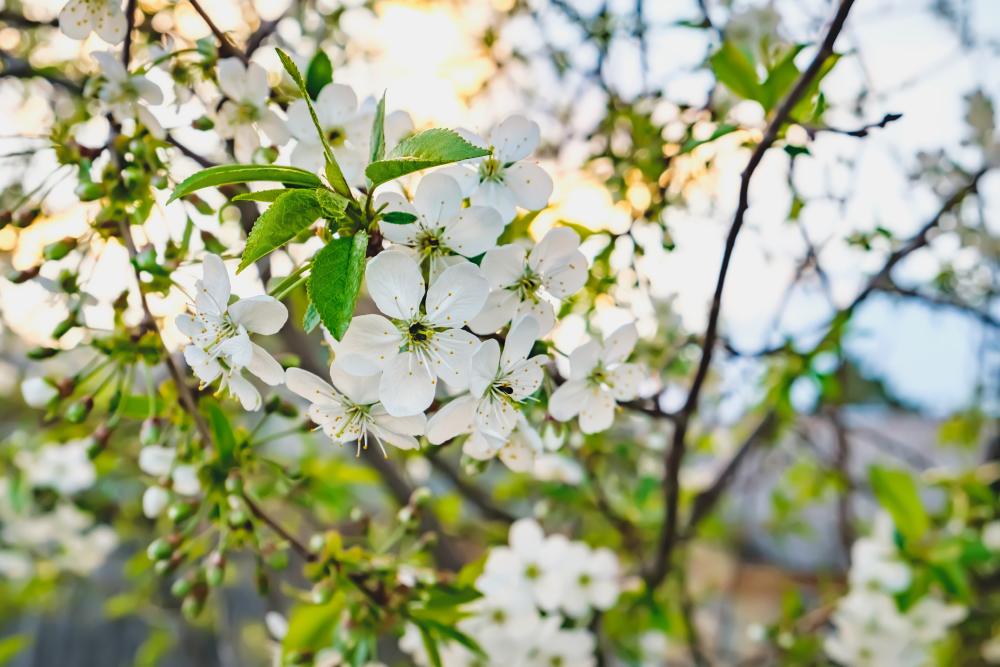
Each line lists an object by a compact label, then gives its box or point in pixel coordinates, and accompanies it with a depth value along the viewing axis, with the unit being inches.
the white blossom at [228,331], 9.3
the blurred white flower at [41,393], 11.7
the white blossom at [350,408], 9.8
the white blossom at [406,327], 9.3
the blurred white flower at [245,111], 11.1
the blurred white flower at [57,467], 44.2
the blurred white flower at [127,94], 10.9
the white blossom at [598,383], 10.6
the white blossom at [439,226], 9.4
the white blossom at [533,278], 9.8
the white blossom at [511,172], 10.4
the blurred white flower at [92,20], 11.1
